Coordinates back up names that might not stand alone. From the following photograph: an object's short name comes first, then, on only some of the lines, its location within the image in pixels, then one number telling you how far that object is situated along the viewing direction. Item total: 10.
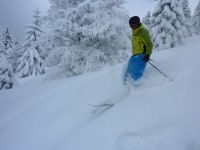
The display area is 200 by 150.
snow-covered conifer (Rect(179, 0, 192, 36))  26.33
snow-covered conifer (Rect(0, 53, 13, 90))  17.49
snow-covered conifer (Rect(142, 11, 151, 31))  33.03
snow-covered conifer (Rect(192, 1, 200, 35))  33.89
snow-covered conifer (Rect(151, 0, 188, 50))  13.98
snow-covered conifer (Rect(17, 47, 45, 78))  24.27
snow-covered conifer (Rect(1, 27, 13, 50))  38.78
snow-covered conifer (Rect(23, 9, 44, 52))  24.75
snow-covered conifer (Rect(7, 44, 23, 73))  34.25
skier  4.02
